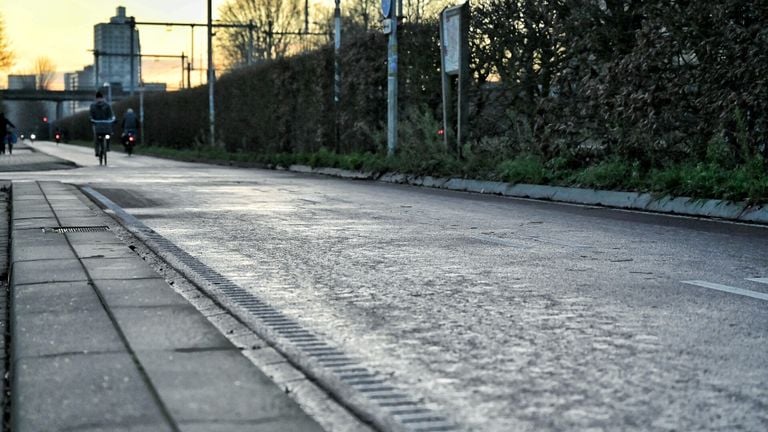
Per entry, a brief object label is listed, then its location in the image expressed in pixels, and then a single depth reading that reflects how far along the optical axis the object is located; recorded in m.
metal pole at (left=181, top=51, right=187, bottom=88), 80.22
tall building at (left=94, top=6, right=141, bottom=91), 54.46
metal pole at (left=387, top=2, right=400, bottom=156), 21.89
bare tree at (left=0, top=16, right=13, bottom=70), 38.56
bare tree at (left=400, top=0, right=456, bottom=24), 53.64
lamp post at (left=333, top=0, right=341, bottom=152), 25.62
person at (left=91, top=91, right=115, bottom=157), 31.86
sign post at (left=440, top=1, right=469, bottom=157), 19.16
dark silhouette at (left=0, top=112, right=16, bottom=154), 37.38
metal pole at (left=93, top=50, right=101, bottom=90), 81.66
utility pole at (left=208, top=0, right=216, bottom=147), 39.34
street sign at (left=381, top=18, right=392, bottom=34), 21.96
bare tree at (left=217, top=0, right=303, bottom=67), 87.81
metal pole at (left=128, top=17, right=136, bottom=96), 54.07
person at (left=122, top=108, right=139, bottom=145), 46.59
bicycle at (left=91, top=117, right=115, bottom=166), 31.75
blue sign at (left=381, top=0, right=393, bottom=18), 22.02
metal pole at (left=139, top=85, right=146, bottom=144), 61.24
